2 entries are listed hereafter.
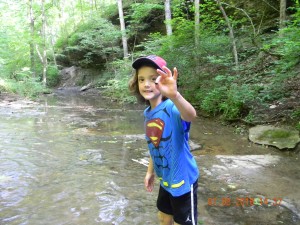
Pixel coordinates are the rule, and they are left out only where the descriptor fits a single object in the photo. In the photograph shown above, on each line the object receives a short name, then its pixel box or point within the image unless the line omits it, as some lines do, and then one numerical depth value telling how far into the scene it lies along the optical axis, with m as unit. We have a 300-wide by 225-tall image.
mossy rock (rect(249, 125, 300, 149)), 5.49
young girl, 1.78
